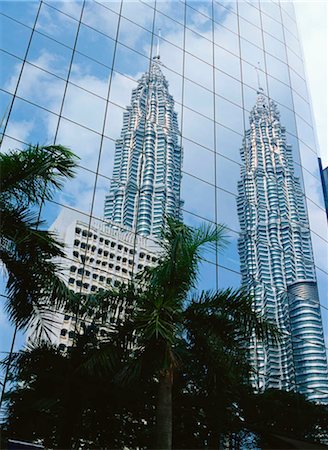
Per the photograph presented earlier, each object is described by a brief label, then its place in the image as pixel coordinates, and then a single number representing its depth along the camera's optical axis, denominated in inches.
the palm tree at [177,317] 318.3
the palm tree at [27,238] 314.0
